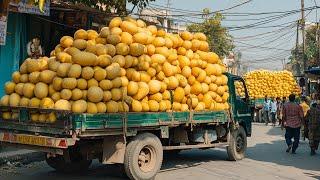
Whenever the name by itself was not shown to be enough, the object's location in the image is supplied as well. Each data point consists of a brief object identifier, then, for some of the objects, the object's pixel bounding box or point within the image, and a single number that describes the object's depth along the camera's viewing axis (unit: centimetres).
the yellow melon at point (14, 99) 776
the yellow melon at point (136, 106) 811
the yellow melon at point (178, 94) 923
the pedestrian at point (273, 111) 2577
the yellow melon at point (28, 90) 770
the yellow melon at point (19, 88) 784
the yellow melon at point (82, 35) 849
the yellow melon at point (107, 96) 768
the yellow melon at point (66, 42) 851
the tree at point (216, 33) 4044
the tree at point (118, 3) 1293
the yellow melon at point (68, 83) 747
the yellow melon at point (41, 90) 755
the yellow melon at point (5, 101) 786
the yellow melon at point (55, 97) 751
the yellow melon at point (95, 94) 749
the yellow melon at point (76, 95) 745
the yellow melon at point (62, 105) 730
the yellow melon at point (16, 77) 805
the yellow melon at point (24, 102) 769
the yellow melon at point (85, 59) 768
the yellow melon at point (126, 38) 838
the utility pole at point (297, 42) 4450
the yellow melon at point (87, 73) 766
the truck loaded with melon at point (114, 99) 738
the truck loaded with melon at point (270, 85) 2983
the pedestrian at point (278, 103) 2488
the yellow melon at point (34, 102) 758
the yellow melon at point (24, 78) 795
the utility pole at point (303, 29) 3259
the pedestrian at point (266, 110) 2716
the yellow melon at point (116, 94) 782
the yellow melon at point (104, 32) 842
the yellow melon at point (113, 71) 780
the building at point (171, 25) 4391
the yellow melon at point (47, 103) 742
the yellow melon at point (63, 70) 756
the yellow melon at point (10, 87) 800
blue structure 1248
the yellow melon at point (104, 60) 785
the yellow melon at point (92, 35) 847
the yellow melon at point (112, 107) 771
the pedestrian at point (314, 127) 1307
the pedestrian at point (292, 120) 1312
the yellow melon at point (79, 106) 725
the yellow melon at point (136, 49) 830
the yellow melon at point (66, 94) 742
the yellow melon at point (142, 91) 827
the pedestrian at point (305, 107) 1458
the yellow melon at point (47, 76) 764
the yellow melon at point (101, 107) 755
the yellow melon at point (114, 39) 828
